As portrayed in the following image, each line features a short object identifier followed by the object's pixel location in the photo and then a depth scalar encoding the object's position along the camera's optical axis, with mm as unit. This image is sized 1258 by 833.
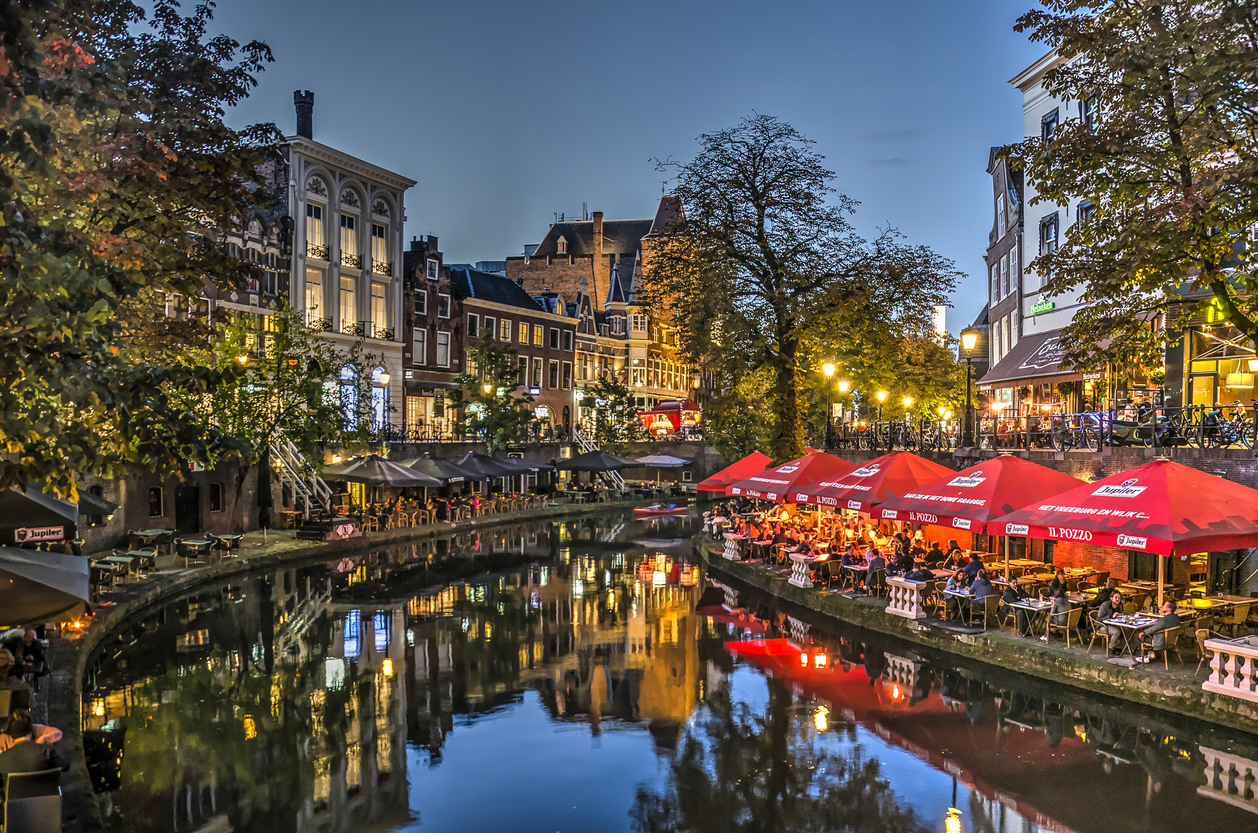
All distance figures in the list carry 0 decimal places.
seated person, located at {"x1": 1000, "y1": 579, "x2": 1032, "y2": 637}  16331
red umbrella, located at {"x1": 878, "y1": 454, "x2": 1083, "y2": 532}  16844
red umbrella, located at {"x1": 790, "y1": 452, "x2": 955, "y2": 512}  21156
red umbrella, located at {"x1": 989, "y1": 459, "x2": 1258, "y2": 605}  12898
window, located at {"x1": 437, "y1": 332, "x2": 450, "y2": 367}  58750
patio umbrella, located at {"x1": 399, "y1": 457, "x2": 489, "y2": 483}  38188
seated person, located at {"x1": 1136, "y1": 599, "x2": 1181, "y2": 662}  13789
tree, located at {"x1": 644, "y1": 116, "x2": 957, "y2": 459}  30797
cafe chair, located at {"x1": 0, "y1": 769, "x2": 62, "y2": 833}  7684
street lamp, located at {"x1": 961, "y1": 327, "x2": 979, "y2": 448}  23719
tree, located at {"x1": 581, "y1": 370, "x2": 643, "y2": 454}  63406
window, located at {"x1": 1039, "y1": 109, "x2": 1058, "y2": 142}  31891
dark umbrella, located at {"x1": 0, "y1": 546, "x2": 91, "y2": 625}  8820
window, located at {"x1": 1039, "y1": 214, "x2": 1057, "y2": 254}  32375
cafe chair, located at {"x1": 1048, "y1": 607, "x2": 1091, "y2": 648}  15305
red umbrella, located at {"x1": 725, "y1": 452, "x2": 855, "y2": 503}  25203
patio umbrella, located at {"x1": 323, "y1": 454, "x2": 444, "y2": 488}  34419
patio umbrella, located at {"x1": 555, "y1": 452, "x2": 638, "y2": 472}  49222
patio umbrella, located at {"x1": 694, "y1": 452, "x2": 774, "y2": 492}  30203
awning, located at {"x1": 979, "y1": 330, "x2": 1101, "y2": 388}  29422
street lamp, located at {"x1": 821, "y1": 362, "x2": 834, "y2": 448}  37656
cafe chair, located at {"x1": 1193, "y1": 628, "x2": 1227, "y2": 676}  13367
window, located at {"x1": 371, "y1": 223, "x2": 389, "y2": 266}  53688
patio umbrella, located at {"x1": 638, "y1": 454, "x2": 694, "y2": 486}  57481
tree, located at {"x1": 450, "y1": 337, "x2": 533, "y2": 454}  51719
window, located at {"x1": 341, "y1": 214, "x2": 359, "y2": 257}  51125
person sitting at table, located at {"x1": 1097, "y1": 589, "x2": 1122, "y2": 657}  14414
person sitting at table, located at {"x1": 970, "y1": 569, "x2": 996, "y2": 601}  17047
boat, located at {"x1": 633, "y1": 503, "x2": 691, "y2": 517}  50125
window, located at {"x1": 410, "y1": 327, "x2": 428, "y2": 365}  56875
